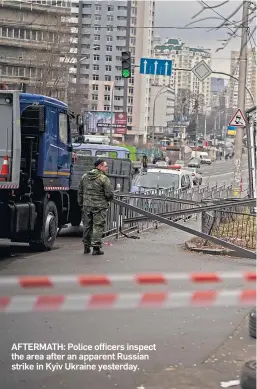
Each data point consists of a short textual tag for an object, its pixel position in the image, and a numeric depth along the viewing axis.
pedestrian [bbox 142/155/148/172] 25.35
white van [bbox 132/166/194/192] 22.12
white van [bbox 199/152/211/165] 87.00
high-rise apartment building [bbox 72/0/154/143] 72.81
